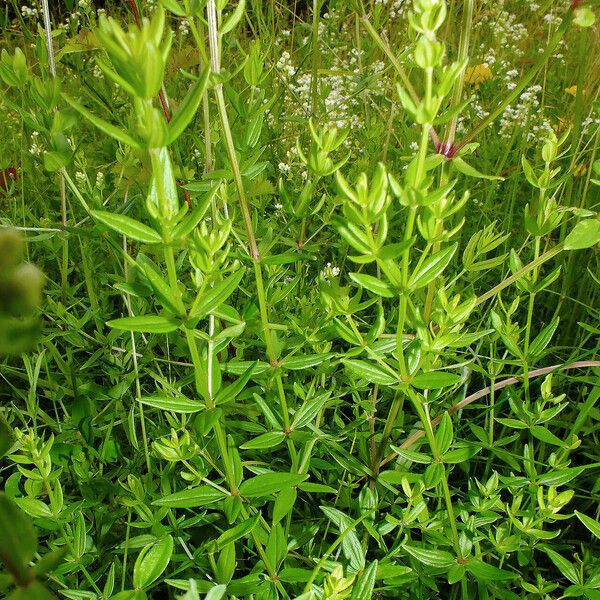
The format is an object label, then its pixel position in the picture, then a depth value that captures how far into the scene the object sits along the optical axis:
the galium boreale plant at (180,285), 0.44
